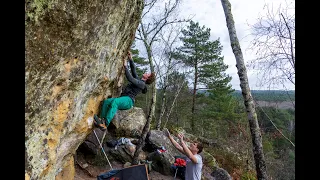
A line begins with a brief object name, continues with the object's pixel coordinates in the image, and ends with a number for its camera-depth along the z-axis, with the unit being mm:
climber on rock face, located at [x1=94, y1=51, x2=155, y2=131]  5098
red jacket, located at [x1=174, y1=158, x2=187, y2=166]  7309
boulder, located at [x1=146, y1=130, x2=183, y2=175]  7934
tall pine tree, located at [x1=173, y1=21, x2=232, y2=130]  18641
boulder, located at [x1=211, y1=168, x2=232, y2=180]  8569
